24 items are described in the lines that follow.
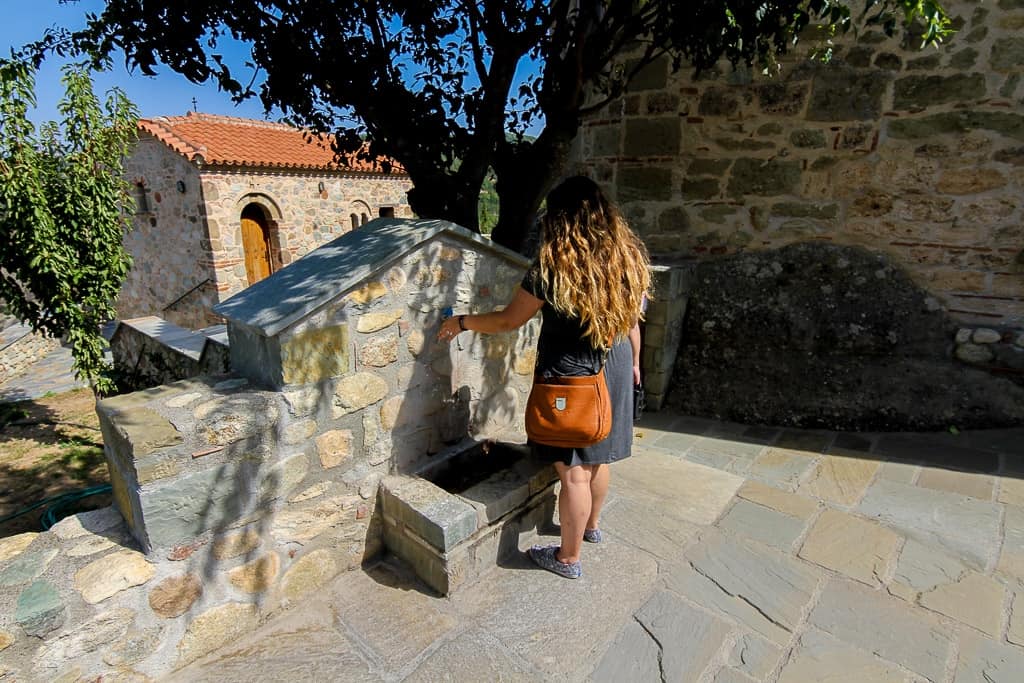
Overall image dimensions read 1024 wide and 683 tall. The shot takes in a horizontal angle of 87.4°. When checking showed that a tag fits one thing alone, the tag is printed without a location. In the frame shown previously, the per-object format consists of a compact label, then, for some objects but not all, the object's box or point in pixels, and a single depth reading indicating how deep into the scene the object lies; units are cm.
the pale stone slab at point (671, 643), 176
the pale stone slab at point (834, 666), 173
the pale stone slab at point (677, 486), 267
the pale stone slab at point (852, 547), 224
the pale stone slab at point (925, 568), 216
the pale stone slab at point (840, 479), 282
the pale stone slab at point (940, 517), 238
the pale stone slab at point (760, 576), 204
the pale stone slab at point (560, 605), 184
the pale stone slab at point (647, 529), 237
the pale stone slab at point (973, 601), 195
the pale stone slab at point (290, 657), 171
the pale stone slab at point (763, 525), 244
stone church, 1184
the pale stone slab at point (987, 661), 173
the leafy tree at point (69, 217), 495
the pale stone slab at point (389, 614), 183
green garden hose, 281
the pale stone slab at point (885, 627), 180
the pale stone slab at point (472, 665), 173
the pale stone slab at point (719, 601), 193
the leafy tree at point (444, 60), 313
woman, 190
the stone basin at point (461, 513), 201
